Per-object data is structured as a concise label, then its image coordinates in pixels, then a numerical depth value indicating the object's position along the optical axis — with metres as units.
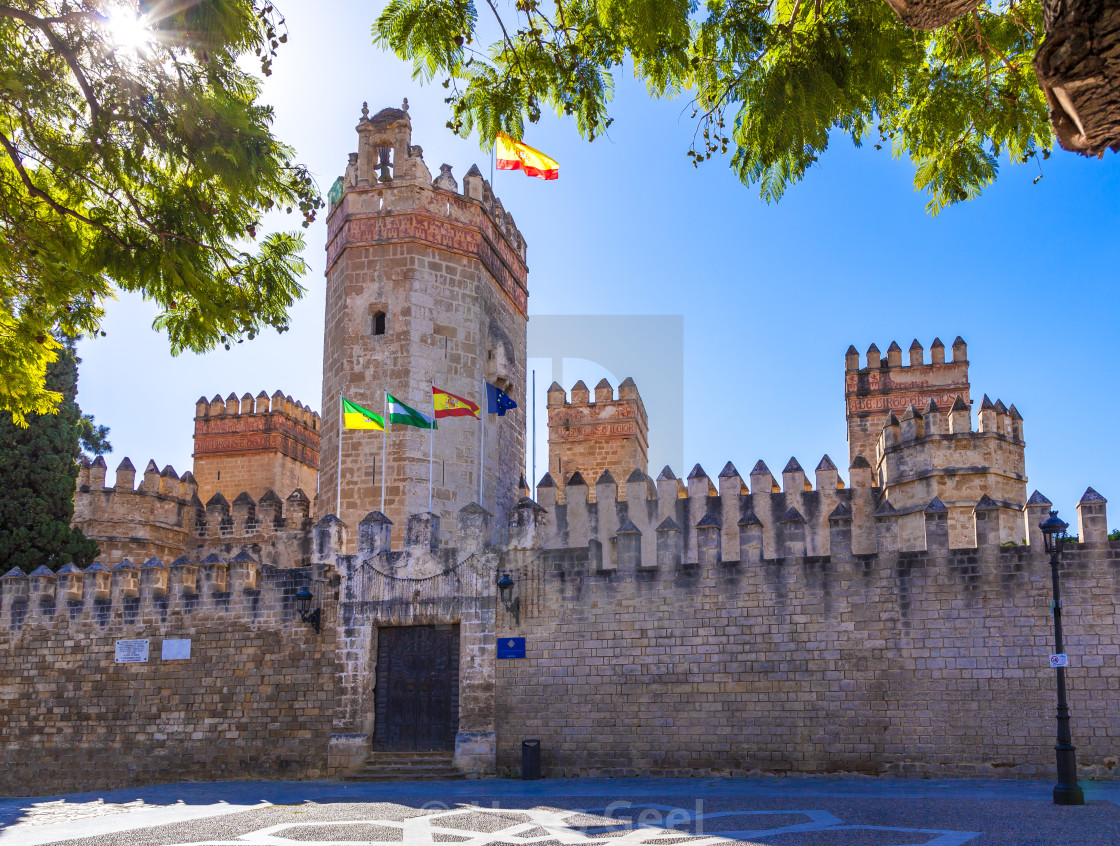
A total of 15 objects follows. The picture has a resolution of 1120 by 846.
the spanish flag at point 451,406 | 16.83
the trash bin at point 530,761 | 13.00
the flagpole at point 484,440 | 18.05
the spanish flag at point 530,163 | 18.36
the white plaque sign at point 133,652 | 15.12
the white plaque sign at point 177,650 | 14.94
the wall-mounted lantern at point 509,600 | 13.90
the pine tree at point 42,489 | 18.98
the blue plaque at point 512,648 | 13.73
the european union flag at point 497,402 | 17.89
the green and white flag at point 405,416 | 16.14
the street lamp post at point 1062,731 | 9.33
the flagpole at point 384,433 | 16.82
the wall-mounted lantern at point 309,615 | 14.42
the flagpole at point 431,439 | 17.05
